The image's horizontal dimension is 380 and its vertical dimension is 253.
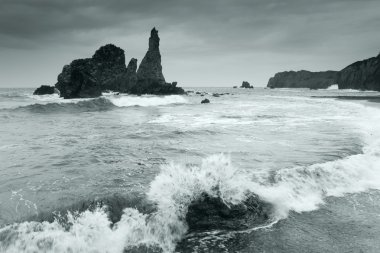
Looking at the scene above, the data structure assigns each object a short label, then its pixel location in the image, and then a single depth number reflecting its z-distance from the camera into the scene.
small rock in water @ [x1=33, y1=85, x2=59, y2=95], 78.94
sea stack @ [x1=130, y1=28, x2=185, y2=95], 71.62
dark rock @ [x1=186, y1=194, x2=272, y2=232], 5.93
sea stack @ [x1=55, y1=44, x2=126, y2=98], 49.72
